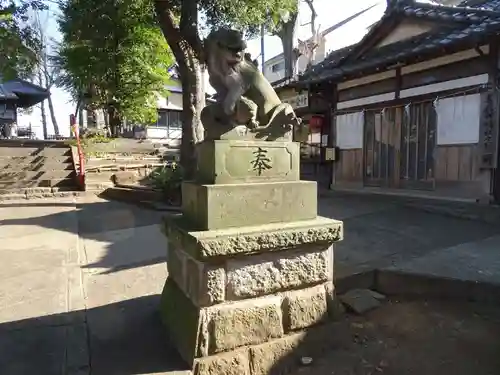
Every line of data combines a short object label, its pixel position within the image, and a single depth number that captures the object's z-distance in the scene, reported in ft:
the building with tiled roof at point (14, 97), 73.41
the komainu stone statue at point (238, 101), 9.34
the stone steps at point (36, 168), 36.86
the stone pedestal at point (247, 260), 8.46
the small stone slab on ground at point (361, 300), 11.24
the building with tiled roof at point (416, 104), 24.18
